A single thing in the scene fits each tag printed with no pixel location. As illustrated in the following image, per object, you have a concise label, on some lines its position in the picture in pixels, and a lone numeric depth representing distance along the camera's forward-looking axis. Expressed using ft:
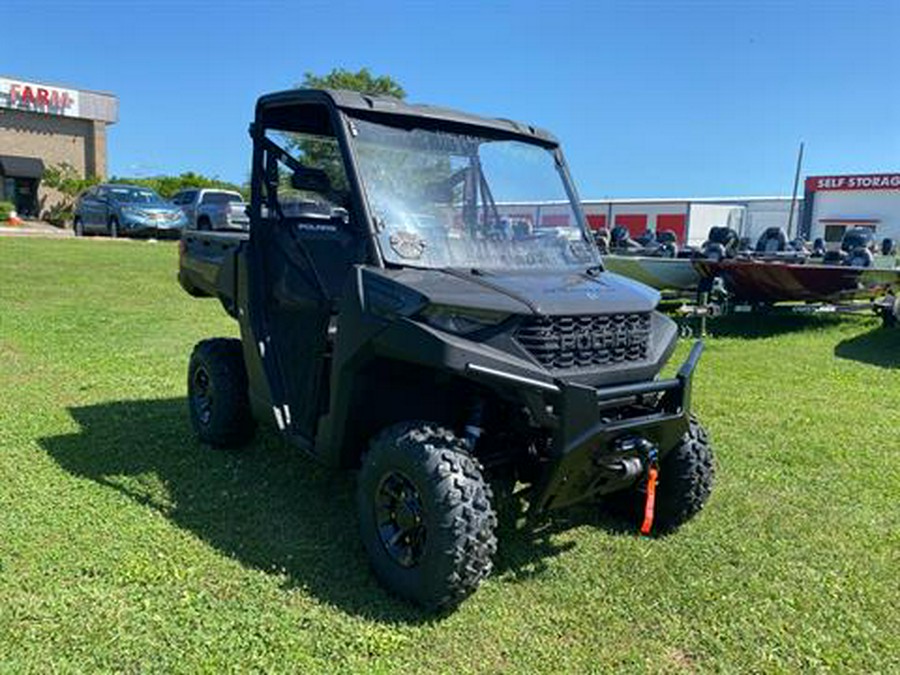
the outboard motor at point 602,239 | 50.37
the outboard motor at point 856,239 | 48.88
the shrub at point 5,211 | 115.96
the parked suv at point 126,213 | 76.74
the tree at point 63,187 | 129.29
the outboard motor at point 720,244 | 41.11
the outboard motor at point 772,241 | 50.19
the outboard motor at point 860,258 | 39.09
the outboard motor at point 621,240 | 52.30
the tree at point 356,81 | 125.80
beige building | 130.11
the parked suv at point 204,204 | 72.58
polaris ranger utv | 10.36
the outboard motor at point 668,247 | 48.14
